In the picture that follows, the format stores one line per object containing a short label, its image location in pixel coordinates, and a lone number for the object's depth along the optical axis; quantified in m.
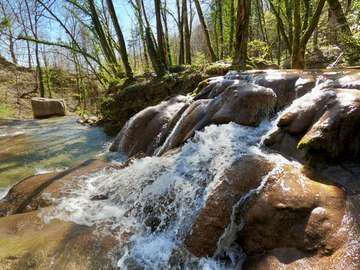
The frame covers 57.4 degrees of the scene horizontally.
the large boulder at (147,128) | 6.64
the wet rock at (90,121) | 11.24
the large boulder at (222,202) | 3.19
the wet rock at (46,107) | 15.23
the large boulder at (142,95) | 8.61
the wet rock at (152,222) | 3.68
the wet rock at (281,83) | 5.11
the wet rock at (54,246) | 3.10
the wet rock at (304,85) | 4.96
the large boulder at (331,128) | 3.55
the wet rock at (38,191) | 4.59
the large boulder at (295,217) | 2.75
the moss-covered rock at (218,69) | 8.32
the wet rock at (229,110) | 4.91
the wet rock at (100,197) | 4.55
